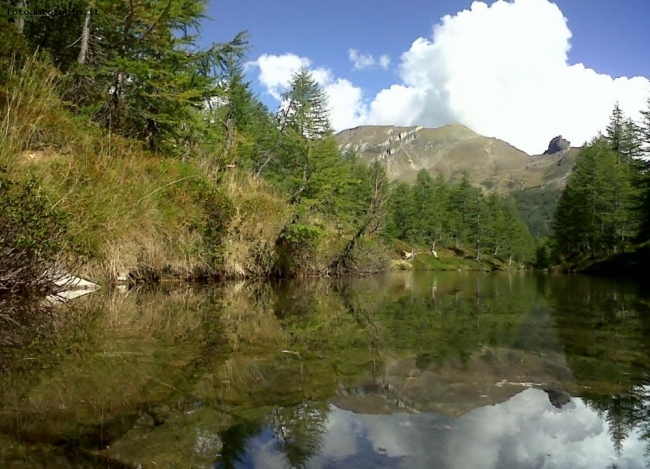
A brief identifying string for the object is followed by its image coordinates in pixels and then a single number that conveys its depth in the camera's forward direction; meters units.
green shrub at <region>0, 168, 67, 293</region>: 5.69
